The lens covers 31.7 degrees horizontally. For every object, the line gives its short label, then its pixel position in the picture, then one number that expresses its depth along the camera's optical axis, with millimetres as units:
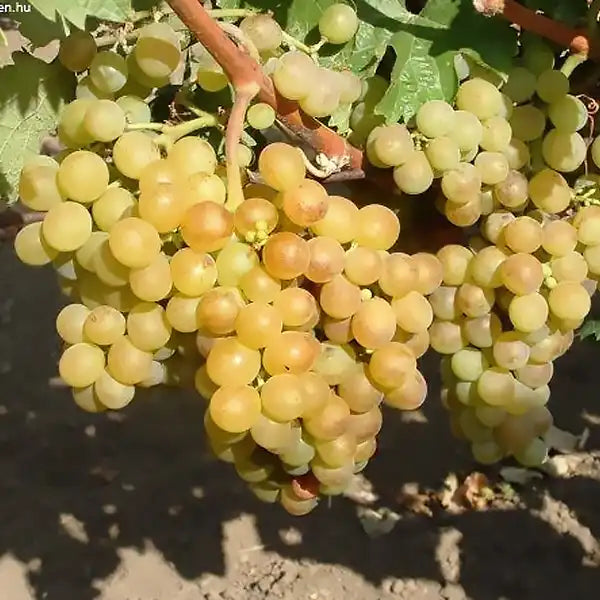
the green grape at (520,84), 856
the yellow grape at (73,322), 806
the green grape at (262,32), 768
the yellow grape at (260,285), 717
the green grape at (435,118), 813
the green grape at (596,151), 887
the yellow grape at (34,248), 796
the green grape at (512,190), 872
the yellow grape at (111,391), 812
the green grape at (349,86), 812
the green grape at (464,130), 821
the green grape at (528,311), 866
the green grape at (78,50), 799
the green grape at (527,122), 870
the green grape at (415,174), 818
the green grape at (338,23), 813
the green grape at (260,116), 746
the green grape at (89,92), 803
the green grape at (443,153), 815
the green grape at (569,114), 848
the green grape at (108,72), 789
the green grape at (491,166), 852
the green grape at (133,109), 802
